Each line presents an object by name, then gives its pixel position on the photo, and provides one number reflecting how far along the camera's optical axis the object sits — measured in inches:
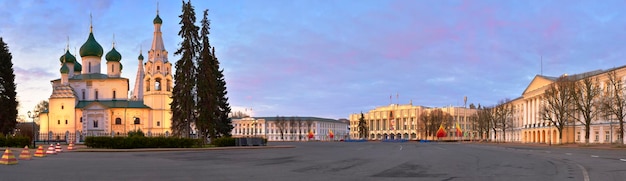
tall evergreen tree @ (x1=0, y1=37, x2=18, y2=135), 2381.9
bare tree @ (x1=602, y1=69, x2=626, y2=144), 2310.2
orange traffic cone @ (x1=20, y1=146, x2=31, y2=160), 868.0
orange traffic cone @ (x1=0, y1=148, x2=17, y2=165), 727.7
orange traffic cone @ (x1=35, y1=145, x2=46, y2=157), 1044.0
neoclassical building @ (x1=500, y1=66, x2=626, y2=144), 2776.1
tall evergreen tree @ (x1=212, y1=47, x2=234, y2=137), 2310.5
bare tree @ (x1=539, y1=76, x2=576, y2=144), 2815.0
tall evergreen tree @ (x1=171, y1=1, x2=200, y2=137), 1866.4
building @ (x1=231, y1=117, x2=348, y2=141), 7488.2
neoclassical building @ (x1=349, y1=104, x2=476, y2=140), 6958.7
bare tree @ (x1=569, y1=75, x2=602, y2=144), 2571.4
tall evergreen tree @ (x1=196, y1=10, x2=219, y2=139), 1882.4
